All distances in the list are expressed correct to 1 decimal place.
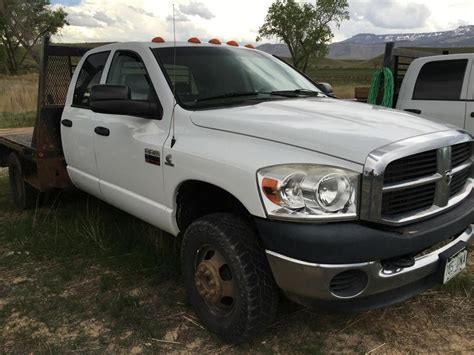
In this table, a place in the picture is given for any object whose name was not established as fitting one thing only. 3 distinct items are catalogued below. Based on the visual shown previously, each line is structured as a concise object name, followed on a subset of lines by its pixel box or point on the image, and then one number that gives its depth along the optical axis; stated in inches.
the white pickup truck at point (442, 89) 239.5
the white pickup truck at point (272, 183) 93.7
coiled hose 275.4
